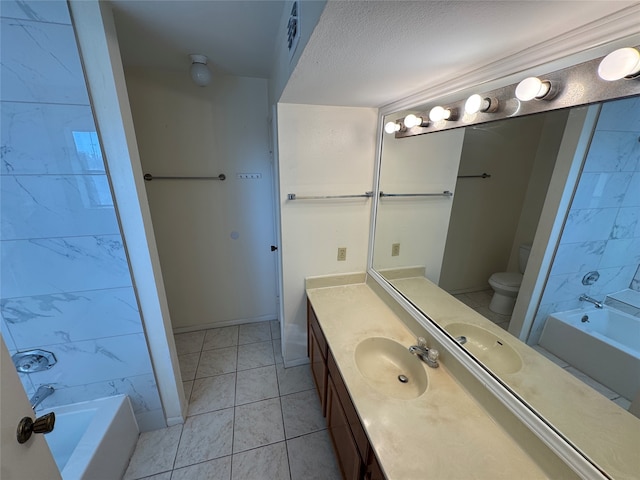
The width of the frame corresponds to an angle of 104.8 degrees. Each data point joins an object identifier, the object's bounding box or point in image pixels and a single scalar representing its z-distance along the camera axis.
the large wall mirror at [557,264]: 0.66
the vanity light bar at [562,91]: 0.56
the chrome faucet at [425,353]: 1.17
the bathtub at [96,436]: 1.22
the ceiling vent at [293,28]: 0.84
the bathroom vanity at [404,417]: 0.79
